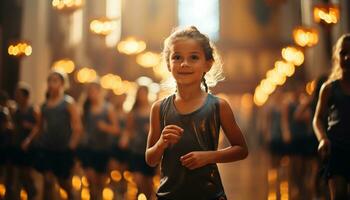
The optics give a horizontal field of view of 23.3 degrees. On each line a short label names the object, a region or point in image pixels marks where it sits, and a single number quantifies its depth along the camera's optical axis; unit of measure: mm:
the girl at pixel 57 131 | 8677
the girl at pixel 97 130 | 11375
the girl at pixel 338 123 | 5727
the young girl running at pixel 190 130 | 3923
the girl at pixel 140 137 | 9440
